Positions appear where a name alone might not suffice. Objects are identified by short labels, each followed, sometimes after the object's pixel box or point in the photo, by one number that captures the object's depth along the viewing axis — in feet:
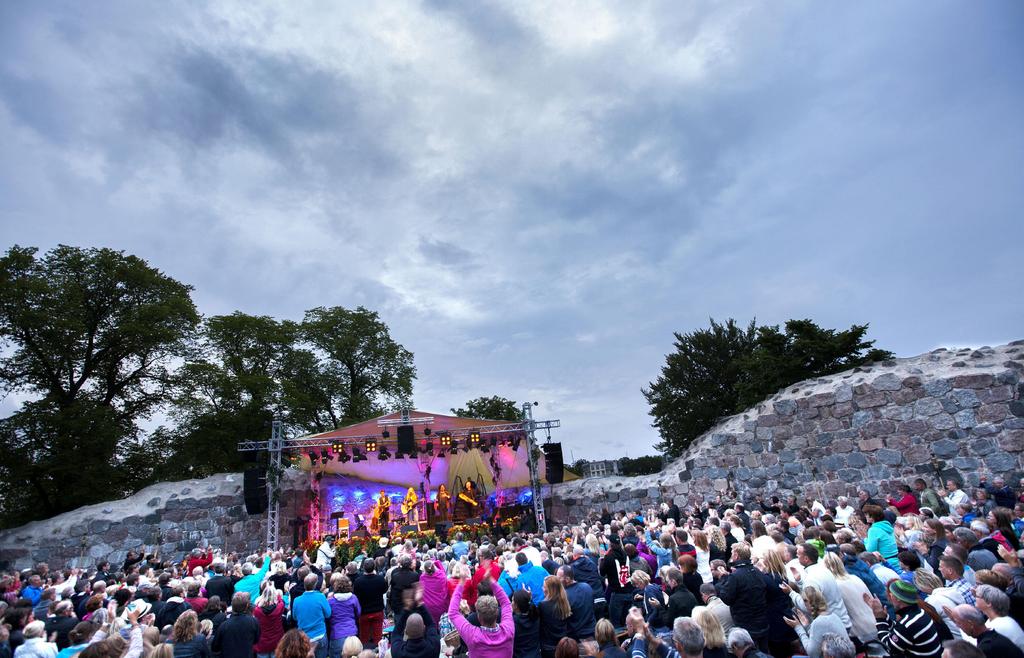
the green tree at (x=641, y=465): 114.58
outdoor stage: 65.92
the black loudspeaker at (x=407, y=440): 63.98
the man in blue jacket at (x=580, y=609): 16.75
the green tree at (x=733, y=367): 61.11
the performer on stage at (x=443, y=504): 73.46
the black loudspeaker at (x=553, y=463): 67.87
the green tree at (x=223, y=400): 77.30
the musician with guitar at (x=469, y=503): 74.38
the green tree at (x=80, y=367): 58.13
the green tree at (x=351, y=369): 101.24
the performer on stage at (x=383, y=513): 69.92
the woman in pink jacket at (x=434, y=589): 21.99
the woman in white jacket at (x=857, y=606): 14.26
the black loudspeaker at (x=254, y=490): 58.13
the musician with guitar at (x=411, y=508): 72.13
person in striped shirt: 12.51
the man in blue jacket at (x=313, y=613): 19.42
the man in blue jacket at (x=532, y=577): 20.58
